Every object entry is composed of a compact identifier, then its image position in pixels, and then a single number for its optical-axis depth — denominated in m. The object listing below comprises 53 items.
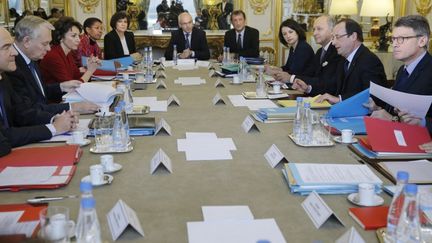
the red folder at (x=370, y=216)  1.45
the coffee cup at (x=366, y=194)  1.61
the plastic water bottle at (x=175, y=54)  5.79
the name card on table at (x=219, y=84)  4.12
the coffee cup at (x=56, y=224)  1.23
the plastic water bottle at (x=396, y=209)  1.32
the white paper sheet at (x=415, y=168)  1.86
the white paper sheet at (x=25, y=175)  1.78
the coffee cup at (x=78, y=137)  2.35
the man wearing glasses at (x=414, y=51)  2.84
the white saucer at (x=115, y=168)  1.95
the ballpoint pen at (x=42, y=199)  1.62
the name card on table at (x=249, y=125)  2.60
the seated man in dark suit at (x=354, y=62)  3.47
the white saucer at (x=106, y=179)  1.81
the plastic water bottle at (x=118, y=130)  2.28
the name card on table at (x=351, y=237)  1.26
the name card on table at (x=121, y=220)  1.37
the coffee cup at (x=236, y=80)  4.25
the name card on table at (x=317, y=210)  1.45
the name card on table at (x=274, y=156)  2.02
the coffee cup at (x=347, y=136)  2.37
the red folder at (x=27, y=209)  1.47
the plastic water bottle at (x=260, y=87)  3.57
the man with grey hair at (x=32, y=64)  3.05
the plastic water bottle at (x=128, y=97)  3.13
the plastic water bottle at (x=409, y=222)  1.24
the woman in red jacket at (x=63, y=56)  4.11
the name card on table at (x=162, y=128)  2.55
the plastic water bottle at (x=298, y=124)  2.43
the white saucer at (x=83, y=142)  2.32
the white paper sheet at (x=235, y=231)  1.38
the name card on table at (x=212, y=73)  4.74
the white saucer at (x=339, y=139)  2.38
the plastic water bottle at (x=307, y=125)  2.37
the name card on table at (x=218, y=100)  3.36
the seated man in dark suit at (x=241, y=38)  6.49
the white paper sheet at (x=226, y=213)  1.53
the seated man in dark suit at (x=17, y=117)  2.33
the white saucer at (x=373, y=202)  1.61
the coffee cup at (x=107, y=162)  1.96
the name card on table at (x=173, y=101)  3.32
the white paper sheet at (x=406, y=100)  2.43
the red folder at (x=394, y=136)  2.17
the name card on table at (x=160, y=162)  1.96
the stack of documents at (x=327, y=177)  1.73
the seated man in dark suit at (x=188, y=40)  6.43
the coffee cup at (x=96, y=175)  1.80
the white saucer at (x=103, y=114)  2.78
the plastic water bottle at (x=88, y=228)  1.22
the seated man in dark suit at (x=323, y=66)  4.06
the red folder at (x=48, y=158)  1.94
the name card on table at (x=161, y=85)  4.07
